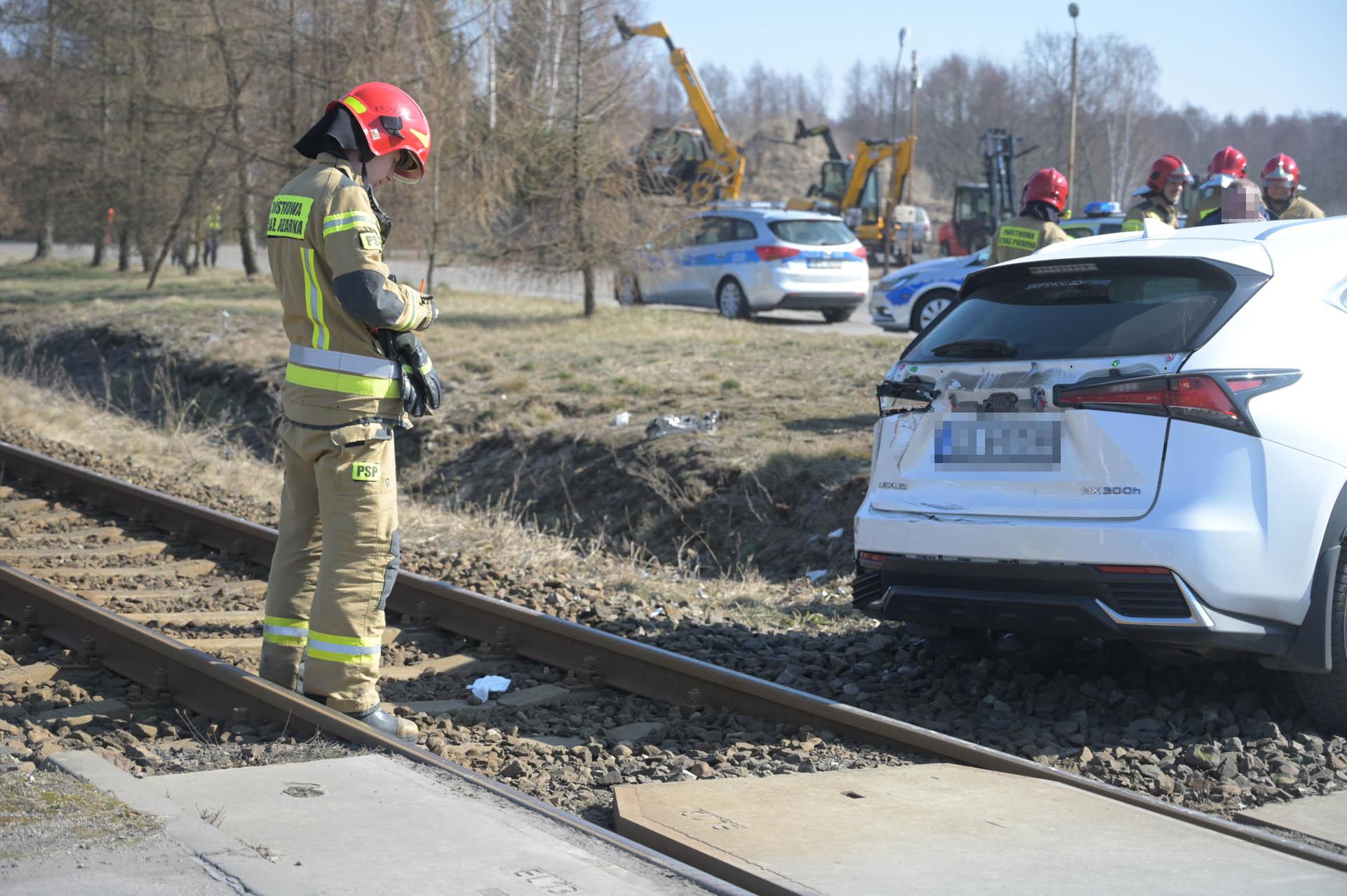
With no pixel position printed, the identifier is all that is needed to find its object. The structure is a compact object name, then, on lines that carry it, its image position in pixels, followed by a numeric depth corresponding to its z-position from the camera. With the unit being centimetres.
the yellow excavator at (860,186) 3941
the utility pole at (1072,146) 3017
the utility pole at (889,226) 3778
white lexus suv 463
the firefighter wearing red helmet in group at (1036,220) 777
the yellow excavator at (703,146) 3026
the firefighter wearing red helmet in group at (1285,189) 863
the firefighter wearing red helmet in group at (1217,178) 893
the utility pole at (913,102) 3638
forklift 3209
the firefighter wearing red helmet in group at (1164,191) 884
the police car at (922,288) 1834
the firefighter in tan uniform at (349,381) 487
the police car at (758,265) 2123
